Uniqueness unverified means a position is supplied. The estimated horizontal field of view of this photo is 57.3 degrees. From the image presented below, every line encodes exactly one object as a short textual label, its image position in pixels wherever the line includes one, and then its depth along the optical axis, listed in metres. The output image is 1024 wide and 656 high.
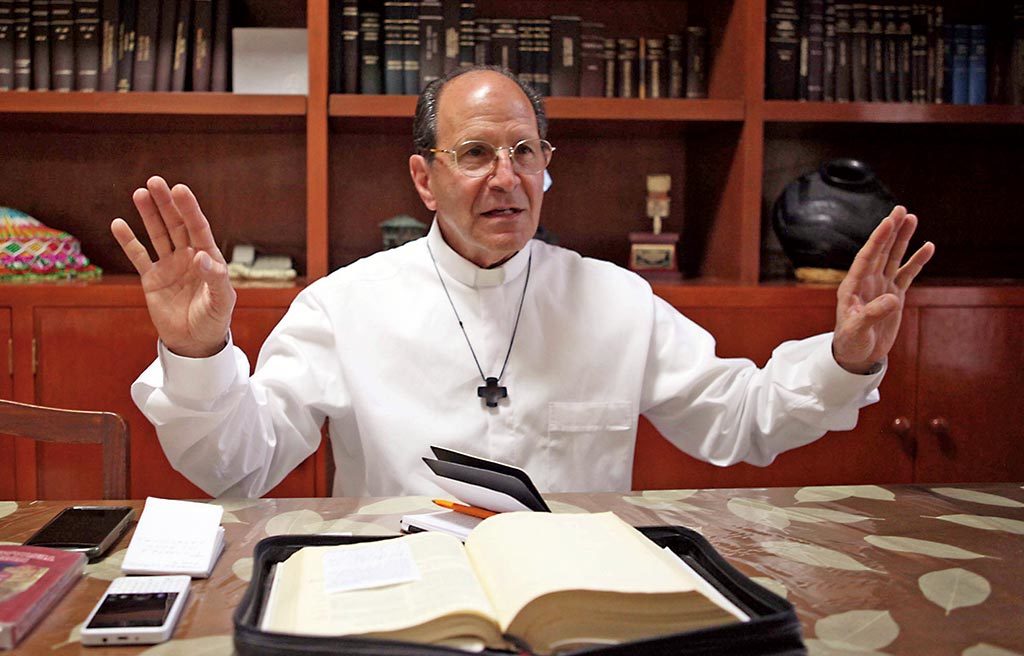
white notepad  0.97
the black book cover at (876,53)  2.55
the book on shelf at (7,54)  2.36
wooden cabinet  2.27
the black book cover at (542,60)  2.49
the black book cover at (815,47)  2.50
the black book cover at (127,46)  2.38
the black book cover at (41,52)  2.38
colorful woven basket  2.32
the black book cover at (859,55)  2.54
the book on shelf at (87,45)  2.38
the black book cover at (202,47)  2.38
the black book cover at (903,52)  2.56
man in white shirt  1.57
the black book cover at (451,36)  2.45
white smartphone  0.80
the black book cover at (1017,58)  2.59
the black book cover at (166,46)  2.38
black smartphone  1.04
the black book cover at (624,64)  2.56
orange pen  1.12
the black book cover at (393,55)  2.42
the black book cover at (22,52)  2.37
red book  0.81
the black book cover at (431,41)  2.43
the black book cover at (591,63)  2.52
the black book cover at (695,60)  2.56
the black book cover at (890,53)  2.55
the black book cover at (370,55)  2.43
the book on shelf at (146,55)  2.37
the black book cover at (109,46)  2.38
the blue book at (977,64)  2.62
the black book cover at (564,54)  2.49
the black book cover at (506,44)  2.48
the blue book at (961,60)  2.62
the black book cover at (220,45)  2.39
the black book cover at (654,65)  2.58
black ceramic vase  2.41
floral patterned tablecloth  0.83
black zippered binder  0.71
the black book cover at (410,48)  2.43
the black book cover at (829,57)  2.53
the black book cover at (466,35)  2.46
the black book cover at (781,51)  2.47
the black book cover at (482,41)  2.49
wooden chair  1.36
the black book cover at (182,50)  2.38
